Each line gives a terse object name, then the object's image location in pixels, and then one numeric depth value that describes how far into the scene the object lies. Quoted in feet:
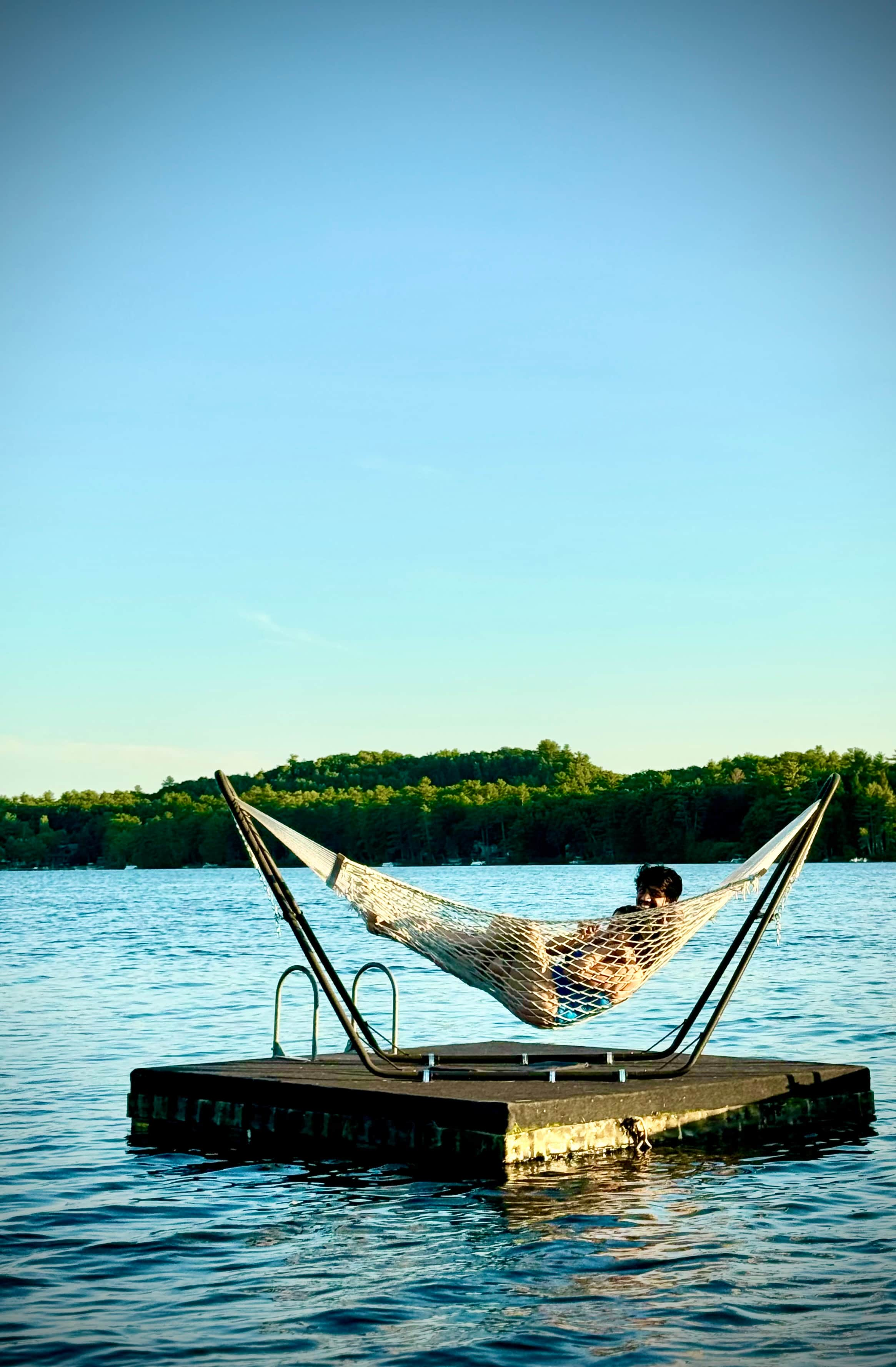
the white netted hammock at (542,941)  24.73
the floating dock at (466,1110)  24.79
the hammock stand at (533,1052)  25.07
